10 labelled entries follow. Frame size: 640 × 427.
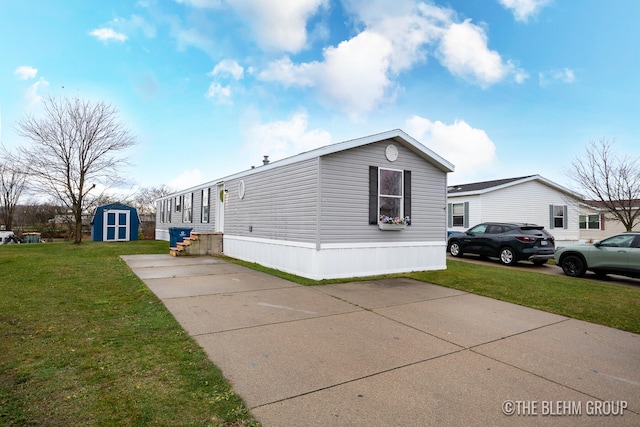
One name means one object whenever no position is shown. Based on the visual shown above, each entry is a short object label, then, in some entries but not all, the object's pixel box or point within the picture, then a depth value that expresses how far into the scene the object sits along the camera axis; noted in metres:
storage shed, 20.89
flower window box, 8.88
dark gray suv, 11.24
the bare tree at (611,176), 14.97
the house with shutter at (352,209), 8.23
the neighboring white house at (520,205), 16.56
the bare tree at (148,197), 38.47
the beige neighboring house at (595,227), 22.11
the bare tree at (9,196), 29.28
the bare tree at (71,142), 16.75
